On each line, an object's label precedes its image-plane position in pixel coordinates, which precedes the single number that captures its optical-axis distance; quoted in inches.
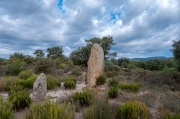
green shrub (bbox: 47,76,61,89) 307.4
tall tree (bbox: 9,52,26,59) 1440.7
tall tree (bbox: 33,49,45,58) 1653.5
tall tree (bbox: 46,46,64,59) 1618.0
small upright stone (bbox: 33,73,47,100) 216.7
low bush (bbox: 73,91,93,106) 189.6
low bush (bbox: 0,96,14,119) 117.0
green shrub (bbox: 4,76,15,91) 274.9
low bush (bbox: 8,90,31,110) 168.9
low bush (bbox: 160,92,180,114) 170.9
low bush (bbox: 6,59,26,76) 523.9
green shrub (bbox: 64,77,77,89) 327.0
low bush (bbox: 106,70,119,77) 608.8
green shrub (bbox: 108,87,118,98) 235.9
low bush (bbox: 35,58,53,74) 589.9
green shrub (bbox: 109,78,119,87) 348.8
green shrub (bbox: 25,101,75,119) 105.4
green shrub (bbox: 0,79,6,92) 274.7
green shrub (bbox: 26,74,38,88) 293.6
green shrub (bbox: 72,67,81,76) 611.5
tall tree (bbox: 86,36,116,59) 1253.1
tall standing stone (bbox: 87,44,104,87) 339.3
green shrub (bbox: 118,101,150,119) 137.1
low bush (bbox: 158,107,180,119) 128.9
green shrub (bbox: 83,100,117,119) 130.0
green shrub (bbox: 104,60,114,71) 888.8
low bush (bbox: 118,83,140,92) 297.9
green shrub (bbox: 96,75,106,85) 337.1
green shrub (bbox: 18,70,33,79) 385.3
